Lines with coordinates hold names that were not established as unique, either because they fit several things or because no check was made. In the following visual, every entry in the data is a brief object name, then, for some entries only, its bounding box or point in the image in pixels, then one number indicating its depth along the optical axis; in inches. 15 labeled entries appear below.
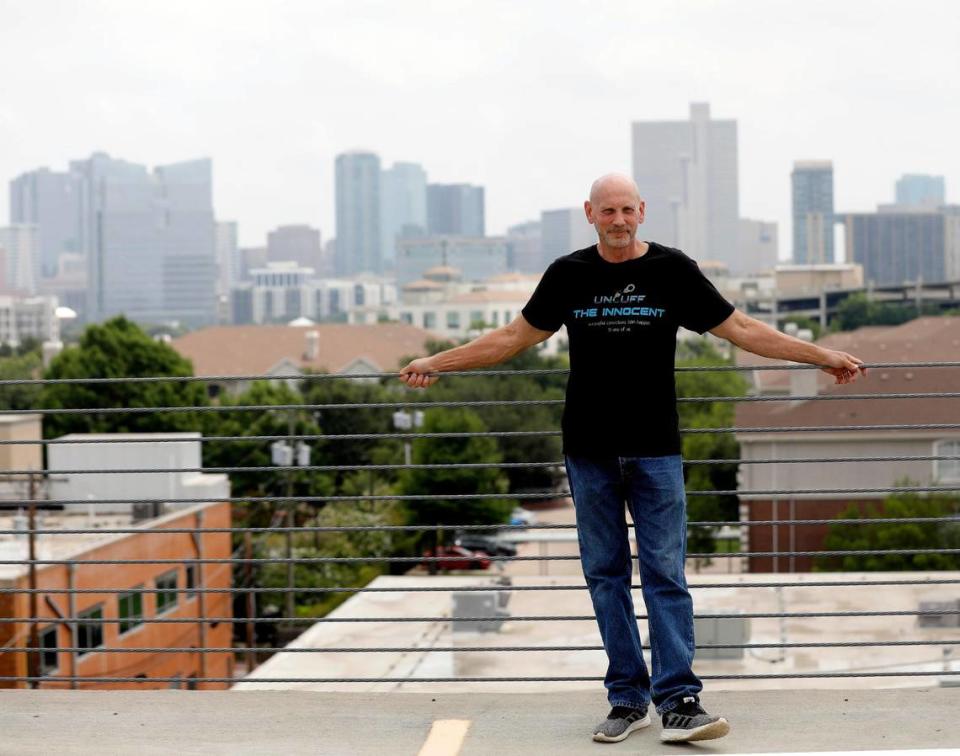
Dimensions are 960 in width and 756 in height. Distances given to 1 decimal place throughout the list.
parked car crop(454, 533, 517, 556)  1934.1
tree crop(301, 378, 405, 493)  2239.2
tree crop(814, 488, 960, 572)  1412.4
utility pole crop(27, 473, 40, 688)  783.2
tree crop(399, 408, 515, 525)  1839.3
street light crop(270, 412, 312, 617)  1619.1
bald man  172.4
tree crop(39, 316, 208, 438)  2078.0
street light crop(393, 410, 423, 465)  2049.8
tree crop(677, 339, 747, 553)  1760.6
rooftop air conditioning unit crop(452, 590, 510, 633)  1211.9
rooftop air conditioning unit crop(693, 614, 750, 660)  1040.2
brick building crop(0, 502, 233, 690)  941.8
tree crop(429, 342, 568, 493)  2375.7
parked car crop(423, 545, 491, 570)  1785.4
